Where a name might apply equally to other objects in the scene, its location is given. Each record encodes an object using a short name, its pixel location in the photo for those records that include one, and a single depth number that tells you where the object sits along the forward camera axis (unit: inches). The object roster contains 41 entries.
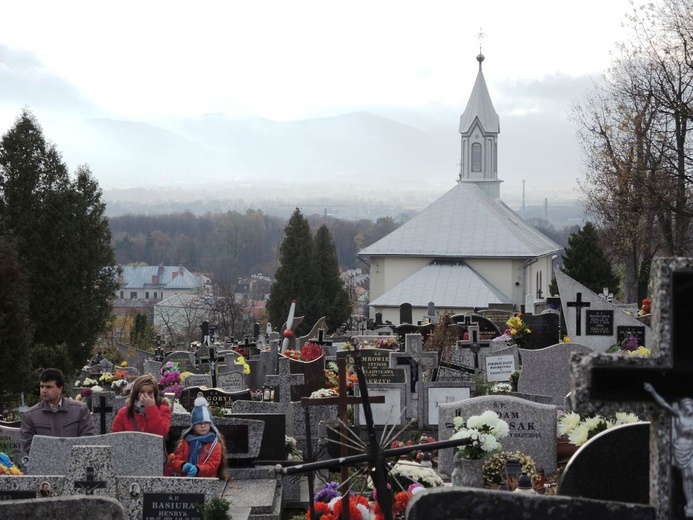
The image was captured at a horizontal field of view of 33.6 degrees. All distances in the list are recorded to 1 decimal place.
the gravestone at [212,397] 545.0
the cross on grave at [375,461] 211.0
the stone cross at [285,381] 577.6
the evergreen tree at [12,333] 872.3
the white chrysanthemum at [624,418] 367.9
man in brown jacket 371.2
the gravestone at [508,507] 152.4
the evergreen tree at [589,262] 1870.1
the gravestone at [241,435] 460.1
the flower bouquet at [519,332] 880.3
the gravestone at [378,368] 603.2
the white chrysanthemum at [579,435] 321.4
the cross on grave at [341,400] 316.4
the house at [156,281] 5447.8
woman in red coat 381.7
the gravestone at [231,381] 686.5
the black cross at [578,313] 824.3
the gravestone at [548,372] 610.2
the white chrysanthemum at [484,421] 334.0
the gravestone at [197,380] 654.5
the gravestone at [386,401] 558.5
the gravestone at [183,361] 823.1
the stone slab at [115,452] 337.1
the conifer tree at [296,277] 2155.5
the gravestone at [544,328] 924.6
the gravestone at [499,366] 688.4
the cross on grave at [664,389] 149.3
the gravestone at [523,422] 421.4
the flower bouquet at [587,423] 325.7
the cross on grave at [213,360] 687.6
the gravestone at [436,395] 568.4
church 2126.0
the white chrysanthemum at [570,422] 363.6
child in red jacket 360.5
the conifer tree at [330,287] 2167.8
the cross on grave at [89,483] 297.7
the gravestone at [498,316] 1142.3
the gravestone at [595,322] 815.7
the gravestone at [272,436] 466.3
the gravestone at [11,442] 407.8
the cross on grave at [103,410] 474.0
